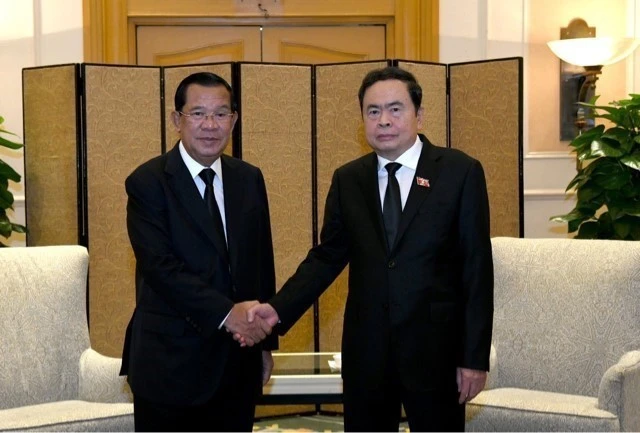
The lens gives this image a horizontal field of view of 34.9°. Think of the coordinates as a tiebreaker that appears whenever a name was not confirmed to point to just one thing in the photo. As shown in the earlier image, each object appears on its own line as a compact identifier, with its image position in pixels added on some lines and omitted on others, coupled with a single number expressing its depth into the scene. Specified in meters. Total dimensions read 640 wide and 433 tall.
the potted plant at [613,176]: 5.04
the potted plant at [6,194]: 5.27
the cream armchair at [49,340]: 3.68
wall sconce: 5.75
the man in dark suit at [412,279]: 2.70
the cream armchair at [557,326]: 3.64
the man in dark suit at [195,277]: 2.74
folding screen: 5.07
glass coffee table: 3.92
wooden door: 6.56
